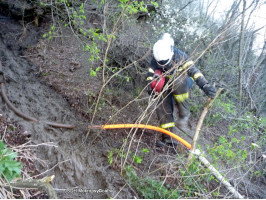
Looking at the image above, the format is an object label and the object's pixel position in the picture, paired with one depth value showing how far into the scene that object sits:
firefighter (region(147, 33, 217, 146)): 4.14
